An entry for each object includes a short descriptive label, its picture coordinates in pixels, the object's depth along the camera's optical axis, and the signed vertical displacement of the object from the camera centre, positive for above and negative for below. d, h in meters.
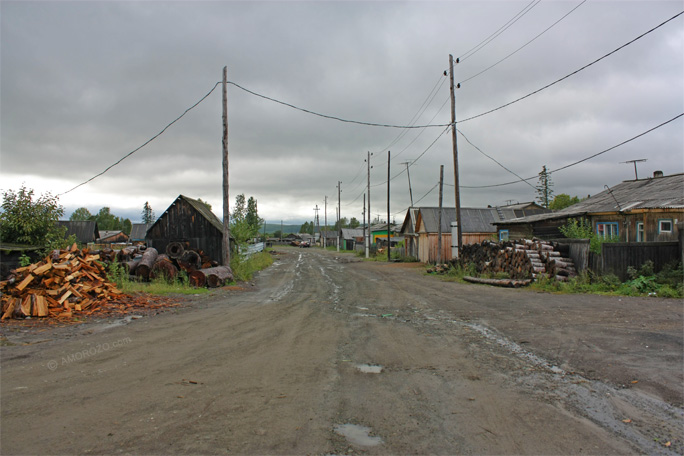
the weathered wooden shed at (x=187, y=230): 20.39 +0.56
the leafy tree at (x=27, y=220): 14.06 +0.83
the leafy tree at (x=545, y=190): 73.25 +8.26
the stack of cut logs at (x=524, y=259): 15.62 -1.12
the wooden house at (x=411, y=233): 37.12 +0.31
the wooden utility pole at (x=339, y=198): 65.38 +6.56
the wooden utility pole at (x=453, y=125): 20.94 +5.92
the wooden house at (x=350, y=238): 77.62 -0.14
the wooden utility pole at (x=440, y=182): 25.09 +3.47
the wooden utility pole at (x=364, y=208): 50.53 +3.79
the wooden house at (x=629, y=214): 16.69 +0.90
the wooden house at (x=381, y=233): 60.23 +0.73
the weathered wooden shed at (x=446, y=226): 32.94 +0.89
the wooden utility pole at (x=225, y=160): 17.20 +3.52
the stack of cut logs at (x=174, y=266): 15.73 -1.09
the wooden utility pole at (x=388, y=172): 37.41 +6.15
